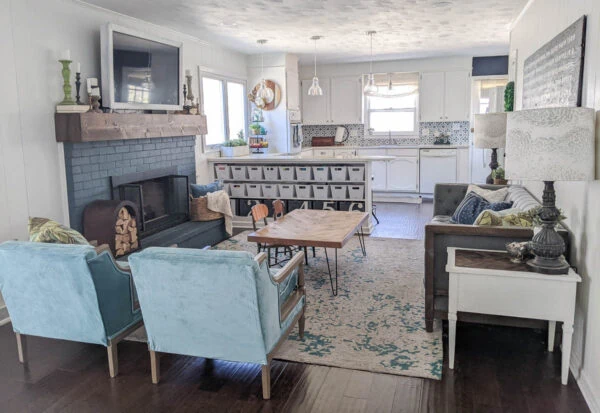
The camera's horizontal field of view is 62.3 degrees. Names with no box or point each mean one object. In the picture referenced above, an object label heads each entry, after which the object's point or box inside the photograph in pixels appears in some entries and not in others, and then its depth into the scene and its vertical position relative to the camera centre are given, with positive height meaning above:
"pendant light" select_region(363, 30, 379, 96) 6.30 +0.65
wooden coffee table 3.88 -0.80
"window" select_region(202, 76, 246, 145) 7.14 +0.42
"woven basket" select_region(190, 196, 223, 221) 5.97 -0.89
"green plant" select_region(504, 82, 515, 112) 5.91 +0.42
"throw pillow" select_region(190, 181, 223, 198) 6.21 -0.67
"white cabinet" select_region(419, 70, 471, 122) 8.94 +0.67
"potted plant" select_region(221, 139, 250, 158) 7.18 -0.19
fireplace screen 5.09 -0.72
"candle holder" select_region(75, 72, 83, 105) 4.33 +0.45
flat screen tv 4.59 +0.66
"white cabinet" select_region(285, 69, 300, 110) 8.10 +0.76
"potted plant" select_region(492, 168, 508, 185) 5.26 -0.46
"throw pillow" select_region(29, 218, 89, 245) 3.12 -0.62
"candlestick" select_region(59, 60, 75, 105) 4.18 +0.46
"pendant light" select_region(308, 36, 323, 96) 6.65 +0.61
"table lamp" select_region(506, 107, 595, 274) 2.39 -0.07
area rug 3.01 -1.33
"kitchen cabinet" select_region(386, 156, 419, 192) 9.11 -0.74
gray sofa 3.13 -0.73
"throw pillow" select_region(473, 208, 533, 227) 3.21 -0.56
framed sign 2.91 +0.43
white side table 2.62 -0.87
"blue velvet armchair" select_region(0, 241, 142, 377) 2.69 -0.87
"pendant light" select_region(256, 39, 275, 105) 6.78 +0.64
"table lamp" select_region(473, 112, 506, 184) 4.77 +0.02
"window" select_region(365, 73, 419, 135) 9.35 +0.53
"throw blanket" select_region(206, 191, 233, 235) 6.04 -0.84
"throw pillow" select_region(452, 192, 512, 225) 3.93 -0.61
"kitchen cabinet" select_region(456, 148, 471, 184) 8.98 -0.60
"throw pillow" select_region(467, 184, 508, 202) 4.39 -0.55
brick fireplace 4.40 -0.29
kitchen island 6.30 -0.62
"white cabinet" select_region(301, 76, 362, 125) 9.55 +0.61
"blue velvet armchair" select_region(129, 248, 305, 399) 2.42 -0.85
